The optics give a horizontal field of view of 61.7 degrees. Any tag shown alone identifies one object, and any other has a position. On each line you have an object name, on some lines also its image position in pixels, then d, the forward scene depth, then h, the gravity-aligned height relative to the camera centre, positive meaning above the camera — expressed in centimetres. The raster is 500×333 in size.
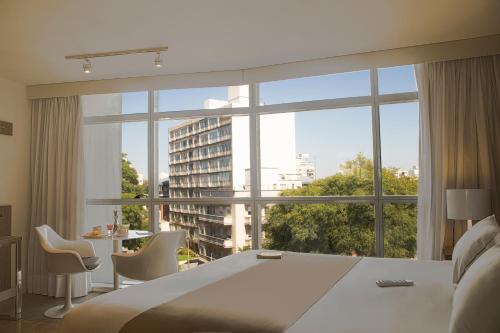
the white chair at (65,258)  437 -73
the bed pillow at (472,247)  222 -35
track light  412 +138
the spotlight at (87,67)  420 +123
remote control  236 -56
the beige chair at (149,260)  412 -70
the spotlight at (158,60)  409 +125
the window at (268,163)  463 +31
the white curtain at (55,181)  539 +13
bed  173 -57
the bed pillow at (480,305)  148 -44
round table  447 -52
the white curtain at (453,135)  398 +47
